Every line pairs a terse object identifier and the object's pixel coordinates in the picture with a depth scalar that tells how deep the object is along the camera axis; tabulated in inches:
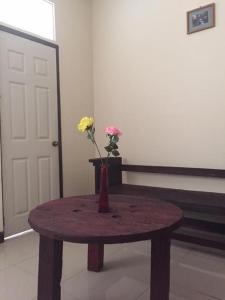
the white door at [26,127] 103.3
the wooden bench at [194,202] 81.5
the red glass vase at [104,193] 59.3
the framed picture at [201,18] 100.1
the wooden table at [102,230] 45.4
